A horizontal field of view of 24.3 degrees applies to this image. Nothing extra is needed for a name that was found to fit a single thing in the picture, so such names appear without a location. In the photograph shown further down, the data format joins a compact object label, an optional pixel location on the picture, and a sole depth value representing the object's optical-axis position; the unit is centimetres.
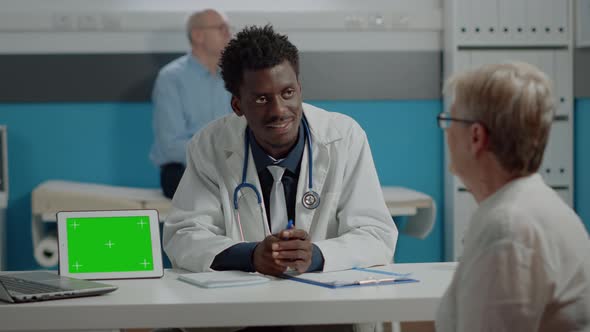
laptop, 303
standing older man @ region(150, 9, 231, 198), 640
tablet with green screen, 336
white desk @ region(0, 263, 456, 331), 298
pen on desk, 316
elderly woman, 264
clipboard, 315
